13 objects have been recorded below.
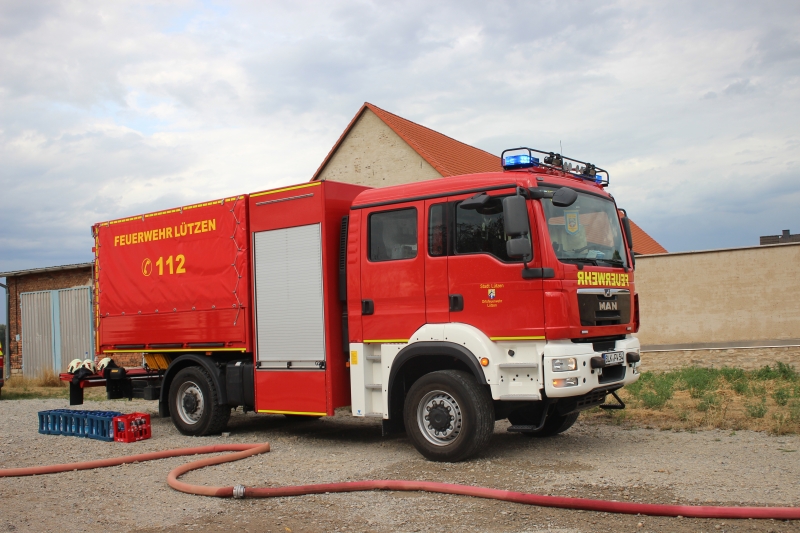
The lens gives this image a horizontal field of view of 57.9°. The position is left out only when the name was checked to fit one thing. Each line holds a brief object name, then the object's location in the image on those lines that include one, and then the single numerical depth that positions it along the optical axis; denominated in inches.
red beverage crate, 377.1
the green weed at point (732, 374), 531.8
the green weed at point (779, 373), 551.5
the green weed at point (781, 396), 406.3
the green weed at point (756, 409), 365.7
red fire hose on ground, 195.8
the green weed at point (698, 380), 468.8
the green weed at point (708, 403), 398.6
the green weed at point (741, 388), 462.3
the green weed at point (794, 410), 350.4
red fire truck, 279.7
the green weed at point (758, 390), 452.5
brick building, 933.2
